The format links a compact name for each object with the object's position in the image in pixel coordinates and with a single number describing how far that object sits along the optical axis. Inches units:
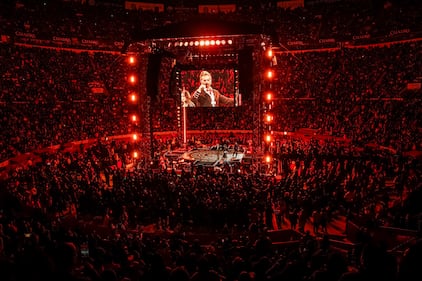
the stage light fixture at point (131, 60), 965.8
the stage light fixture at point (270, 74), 919.7
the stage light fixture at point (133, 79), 971.3
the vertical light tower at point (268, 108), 904.9
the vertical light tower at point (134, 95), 965.8
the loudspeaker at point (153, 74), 939.3
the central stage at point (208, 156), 947.4
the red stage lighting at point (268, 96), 906.4
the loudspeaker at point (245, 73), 887.1
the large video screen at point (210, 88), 1051.3
